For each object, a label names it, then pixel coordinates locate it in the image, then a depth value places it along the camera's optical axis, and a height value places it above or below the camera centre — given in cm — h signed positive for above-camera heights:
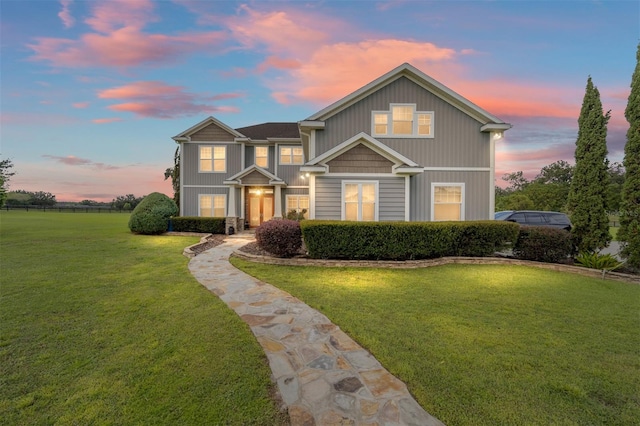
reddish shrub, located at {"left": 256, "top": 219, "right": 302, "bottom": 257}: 891 -99
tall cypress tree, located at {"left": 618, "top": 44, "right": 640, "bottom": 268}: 811 +91
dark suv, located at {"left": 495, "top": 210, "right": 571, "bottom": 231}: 1242 -41
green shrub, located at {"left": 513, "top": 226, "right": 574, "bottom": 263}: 912 -118
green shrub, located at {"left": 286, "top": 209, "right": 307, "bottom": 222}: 1430 -42
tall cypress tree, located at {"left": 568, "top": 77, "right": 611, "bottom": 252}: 886 +112
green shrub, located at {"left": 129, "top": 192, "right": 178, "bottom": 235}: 1599 -53
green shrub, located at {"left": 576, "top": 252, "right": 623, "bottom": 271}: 813 -158
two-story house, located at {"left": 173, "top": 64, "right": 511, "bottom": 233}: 1070 +230
